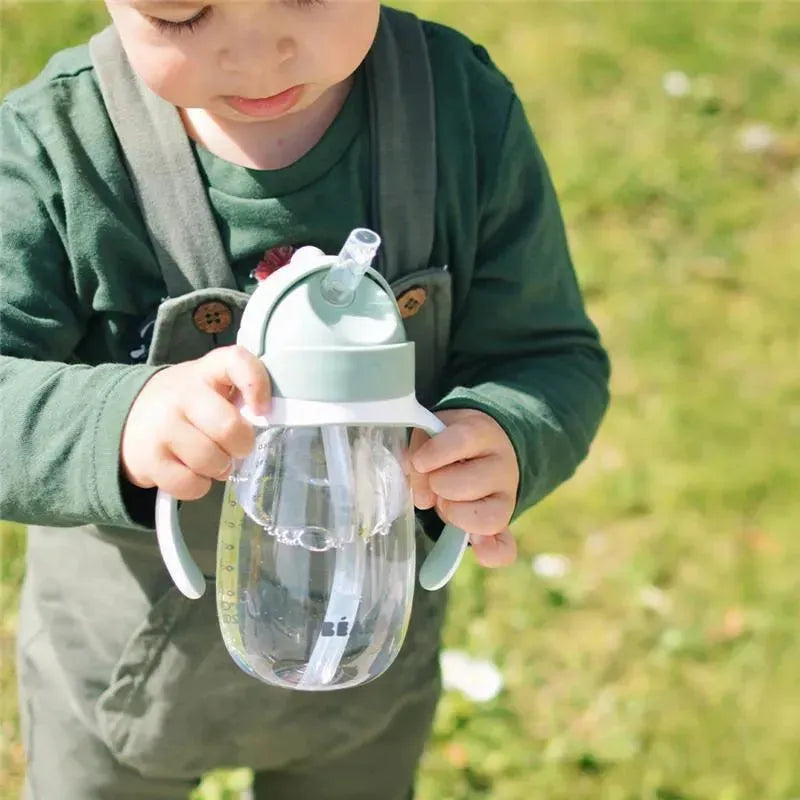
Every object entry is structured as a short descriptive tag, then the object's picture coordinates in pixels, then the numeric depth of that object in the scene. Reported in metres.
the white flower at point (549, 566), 2.21
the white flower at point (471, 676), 1.99
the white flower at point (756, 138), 3.25
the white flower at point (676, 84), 3.39
